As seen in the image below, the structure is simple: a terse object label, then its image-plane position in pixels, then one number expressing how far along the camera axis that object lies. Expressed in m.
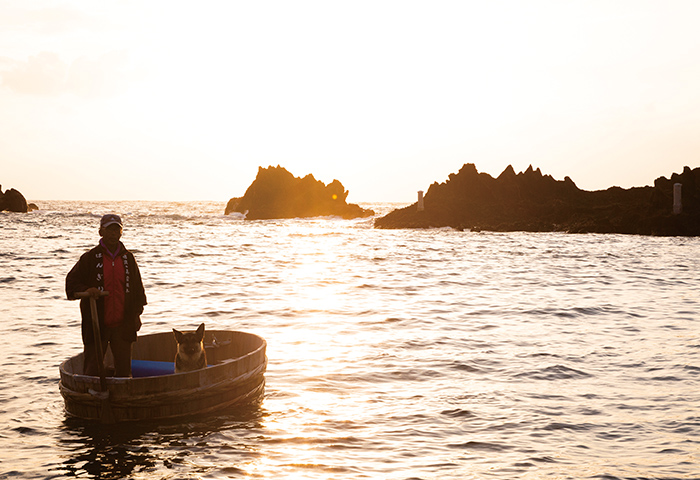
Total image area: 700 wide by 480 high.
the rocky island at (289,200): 106.06
